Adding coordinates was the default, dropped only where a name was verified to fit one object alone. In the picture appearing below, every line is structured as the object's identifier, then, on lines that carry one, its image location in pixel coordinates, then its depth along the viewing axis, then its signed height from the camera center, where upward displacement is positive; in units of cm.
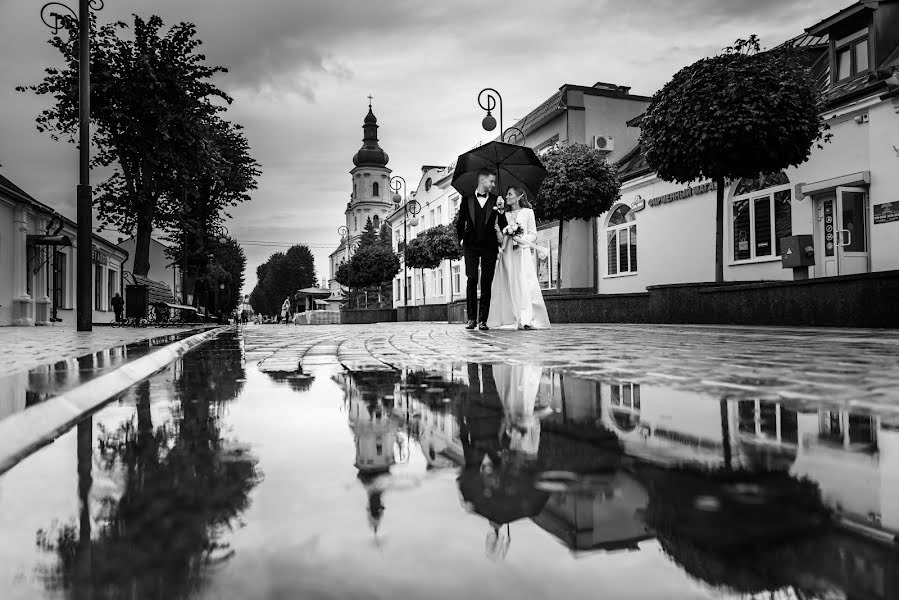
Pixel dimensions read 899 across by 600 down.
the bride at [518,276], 1032 +53
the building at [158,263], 4362 +342
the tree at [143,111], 1862 +569
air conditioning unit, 2842 +697
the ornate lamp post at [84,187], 1188 +228
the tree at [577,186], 1931 +351
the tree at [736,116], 1259 +361
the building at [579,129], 2787 +789
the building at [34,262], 2142 +186
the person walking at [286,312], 5725 +7
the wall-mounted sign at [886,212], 1446 +201
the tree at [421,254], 3850 +325
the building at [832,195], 1468 +290
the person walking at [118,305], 2423 +36
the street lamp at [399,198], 3752 +649
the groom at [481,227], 1012 +125
